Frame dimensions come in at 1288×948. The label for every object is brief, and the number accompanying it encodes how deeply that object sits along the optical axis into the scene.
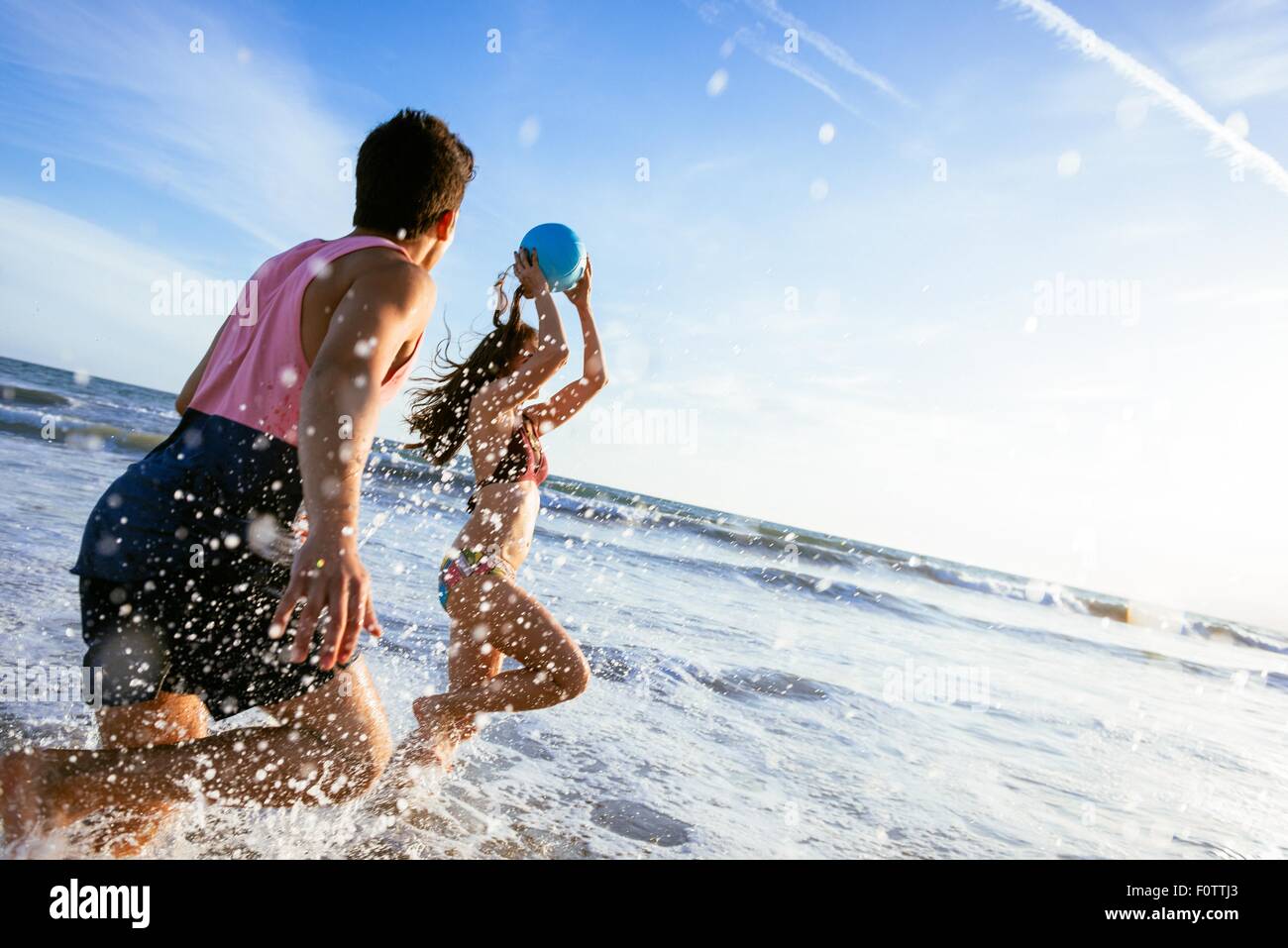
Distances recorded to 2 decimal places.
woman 3.22
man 1.74
